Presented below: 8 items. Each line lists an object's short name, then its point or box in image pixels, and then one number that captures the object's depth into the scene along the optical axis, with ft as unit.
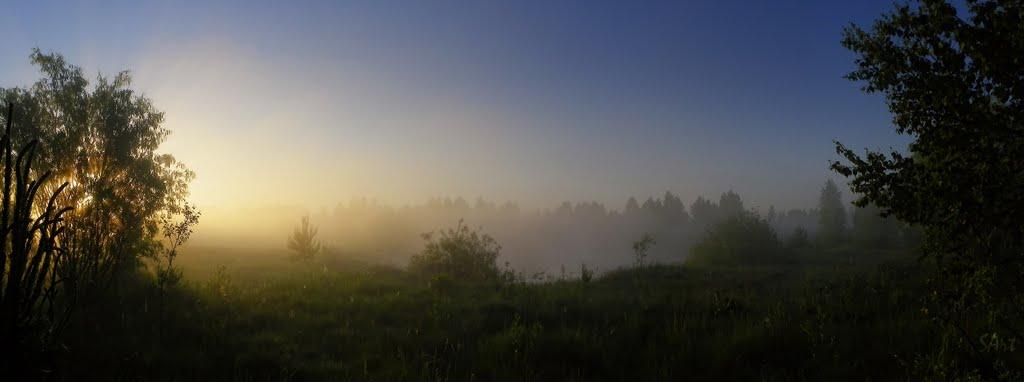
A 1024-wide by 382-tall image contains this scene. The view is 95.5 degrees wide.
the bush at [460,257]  107.45
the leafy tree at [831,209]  280.72
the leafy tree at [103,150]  46.06
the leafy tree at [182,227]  40.57
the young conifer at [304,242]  115.55
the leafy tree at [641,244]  95.42
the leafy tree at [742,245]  124.57
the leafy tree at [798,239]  148.31
